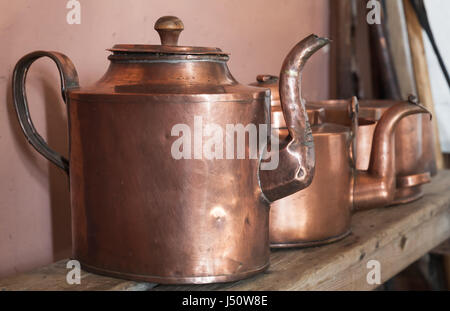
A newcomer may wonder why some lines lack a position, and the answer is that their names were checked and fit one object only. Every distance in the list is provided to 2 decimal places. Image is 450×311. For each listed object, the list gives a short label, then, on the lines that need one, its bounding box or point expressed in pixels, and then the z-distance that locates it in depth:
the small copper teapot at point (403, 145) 1.18
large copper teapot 0.74
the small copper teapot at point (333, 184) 0.93
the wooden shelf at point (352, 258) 0.79
